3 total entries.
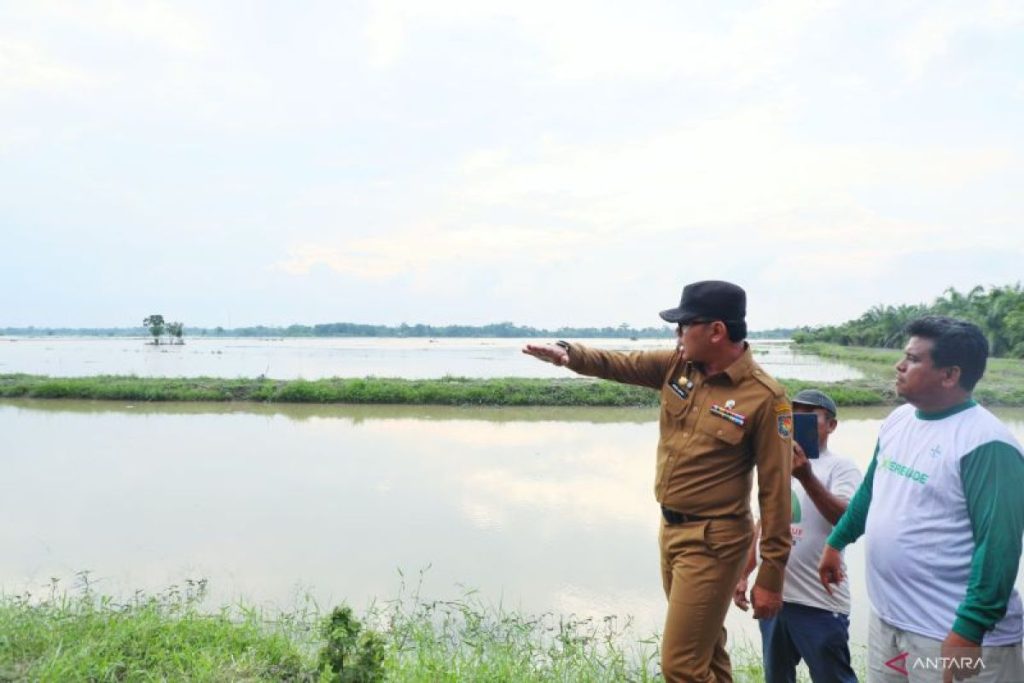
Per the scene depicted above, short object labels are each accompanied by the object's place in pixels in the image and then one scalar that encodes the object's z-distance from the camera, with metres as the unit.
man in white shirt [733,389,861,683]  1.97
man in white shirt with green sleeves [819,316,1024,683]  1.35
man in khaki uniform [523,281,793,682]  1.75
